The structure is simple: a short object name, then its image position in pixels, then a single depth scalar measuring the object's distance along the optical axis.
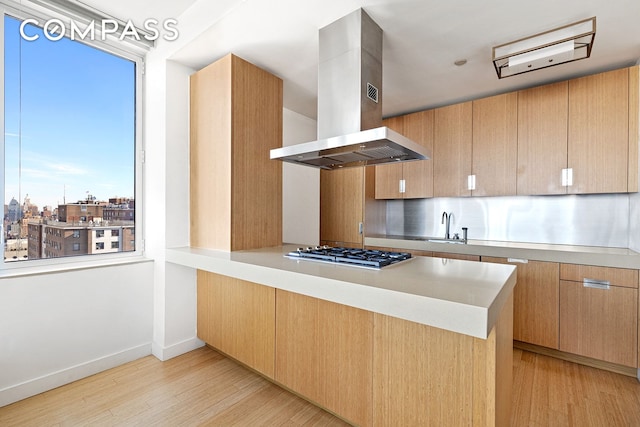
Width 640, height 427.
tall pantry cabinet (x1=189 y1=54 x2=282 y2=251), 2.29
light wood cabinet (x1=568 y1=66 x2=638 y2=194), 2.37
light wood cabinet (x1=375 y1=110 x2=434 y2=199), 3.45
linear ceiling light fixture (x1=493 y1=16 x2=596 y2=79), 1.74
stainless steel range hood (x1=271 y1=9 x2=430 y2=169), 1.78
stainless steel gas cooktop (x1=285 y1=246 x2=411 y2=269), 1.63
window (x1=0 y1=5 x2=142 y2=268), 2.04
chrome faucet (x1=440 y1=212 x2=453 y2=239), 3.46
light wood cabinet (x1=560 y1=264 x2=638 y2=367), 2.18
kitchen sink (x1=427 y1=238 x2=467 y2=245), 3.19
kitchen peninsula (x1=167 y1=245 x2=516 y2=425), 1.14
